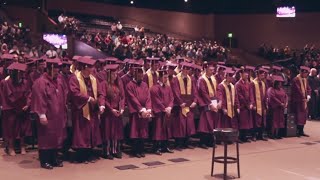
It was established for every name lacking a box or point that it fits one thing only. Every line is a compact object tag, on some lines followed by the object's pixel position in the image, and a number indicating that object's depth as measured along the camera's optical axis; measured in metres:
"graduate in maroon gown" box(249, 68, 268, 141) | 11.31
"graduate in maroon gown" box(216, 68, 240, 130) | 10.51
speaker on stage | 12.06
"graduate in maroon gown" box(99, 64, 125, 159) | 8.91
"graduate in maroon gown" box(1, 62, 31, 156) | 9.02
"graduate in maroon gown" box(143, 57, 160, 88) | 9.96
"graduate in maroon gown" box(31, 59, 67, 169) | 7.98
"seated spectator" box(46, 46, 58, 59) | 17.20
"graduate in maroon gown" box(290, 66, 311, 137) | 12.22
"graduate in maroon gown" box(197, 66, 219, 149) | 10.30
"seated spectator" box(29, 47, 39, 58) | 17.14
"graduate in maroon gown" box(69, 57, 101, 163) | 8.45
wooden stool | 7.36
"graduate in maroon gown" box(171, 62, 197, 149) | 9.95
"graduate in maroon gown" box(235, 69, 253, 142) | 11.04
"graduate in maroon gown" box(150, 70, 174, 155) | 9.53
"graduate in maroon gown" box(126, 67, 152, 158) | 9.18
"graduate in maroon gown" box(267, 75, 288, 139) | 11.67
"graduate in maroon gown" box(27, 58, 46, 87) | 9.04
